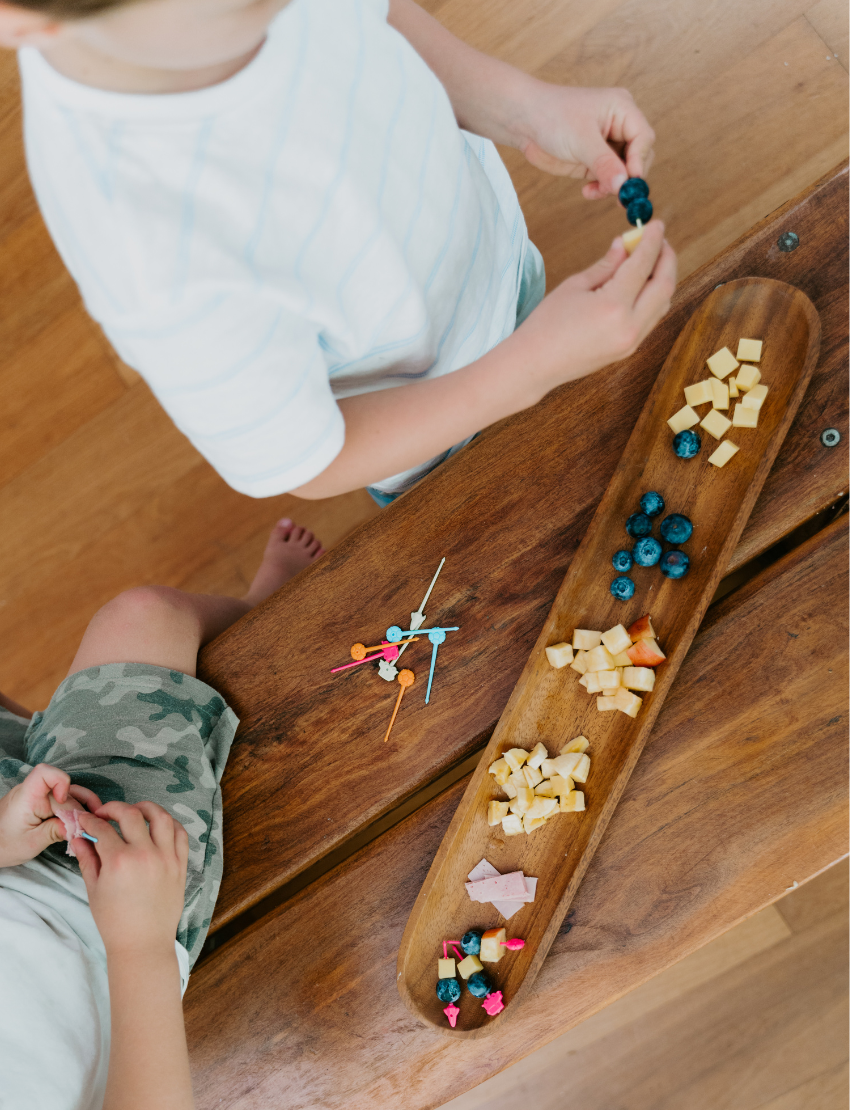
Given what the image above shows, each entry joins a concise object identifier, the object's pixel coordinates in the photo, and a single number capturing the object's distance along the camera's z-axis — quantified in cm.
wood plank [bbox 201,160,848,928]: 83
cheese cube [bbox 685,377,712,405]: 81
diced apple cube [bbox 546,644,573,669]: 81
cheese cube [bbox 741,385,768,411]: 80
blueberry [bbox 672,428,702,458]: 81
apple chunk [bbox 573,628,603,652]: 81
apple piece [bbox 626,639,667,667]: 79
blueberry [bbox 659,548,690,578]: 80
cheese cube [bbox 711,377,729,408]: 81
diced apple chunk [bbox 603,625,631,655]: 80
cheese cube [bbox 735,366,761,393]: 81
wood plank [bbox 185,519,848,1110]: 80
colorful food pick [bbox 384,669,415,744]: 85
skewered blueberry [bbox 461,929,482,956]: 80
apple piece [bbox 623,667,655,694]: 79
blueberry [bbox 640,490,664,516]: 81
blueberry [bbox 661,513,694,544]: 80
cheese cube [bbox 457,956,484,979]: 80
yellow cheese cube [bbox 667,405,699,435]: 82
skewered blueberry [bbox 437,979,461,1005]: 79
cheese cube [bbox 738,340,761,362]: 81
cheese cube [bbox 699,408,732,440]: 81
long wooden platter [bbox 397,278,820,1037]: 80
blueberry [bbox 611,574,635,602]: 81
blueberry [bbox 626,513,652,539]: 81
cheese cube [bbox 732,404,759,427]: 80
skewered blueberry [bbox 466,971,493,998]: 79
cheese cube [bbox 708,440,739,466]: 81
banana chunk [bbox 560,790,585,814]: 80
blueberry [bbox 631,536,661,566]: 80
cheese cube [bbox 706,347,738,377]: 82
